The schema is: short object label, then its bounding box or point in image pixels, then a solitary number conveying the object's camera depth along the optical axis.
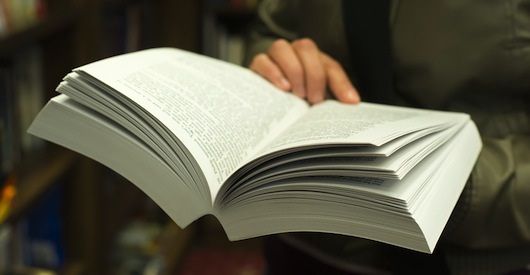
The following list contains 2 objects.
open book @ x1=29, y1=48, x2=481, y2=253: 0.49
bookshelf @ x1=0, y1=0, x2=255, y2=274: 1.27
